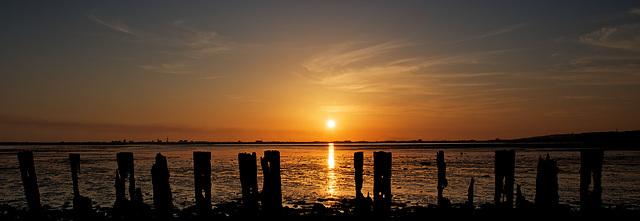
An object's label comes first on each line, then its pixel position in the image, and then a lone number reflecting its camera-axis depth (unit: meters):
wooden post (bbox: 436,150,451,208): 17.48
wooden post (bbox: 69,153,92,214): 15.88
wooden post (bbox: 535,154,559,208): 14.27
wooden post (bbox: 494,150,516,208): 14.74
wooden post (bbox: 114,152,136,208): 15.98
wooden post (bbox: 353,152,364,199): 16.95
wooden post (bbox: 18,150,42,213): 17.42
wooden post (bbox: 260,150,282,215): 15.10
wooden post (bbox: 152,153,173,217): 14.94
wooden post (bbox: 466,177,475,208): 16.61
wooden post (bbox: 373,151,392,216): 15.48
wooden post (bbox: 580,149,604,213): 14.05
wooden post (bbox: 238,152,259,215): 15.35
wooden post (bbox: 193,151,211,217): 15.17
